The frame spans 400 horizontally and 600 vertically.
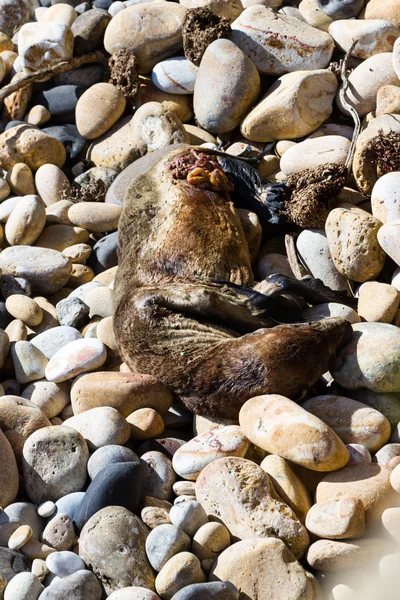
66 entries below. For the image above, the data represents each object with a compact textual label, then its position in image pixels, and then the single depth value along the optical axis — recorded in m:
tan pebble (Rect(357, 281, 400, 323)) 11.88
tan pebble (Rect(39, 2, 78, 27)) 19.10
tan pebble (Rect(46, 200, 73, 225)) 15.87
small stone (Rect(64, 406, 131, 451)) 10.73
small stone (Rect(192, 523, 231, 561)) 9.14
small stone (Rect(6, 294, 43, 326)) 13.60
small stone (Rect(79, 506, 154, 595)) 8.91
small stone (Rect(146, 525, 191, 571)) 8.95
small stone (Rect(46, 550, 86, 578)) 9.14
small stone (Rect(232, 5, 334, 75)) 15.95
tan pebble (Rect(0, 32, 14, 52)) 20.08
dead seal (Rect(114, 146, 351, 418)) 11.03
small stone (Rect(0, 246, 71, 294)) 14.45
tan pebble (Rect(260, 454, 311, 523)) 9.55
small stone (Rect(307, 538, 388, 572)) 8.80
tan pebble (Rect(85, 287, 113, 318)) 13.66
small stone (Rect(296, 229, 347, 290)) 13.38
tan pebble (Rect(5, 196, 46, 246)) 15.14
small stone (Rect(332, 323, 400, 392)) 10.79
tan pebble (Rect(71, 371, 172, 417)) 11.42
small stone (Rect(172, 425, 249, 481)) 10.21
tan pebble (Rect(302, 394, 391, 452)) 10.27
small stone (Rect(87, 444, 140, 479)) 10.35
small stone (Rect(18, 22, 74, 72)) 17.94
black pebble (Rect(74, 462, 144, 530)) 9.69
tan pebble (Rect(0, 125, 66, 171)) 17.11
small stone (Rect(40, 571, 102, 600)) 8.73
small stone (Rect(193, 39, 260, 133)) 15.73
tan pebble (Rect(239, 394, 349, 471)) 9.66
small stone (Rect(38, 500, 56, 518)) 10.05
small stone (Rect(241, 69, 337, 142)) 15.20
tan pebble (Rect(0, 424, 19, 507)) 10.23
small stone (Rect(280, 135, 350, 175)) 14.27
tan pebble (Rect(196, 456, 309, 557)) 9.19
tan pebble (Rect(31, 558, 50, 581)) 9.16
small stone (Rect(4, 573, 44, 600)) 8.87
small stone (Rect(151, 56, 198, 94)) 17.03
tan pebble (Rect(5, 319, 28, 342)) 13.21
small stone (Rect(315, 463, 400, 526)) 9.28
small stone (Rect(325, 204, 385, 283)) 12.60
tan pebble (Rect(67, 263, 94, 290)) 14.94
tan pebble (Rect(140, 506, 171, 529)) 9.52
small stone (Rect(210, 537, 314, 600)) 8.53
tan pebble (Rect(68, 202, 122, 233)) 15.47
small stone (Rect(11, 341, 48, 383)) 12.48
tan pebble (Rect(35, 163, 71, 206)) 16.59
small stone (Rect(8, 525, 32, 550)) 9.48
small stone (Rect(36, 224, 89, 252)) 15.43
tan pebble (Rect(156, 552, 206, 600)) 8.66
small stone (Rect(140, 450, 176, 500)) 10.29
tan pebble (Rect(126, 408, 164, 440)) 11.10
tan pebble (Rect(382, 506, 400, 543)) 8.99
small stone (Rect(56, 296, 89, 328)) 13.46
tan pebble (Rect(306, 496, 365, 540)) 8.94
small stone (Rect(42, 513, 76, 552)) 9.59
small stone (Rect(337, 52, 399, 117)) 14.91
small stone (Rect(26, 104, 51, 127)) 17.98
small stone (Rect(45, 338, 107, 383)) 12.07
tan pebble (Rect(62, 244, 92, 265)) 15.08
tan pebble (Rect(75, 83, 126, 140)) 17.14
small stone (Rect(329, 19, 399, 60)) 15.45
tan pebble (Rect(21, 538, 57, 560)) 9.48
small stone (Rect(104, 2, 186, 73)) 17.44
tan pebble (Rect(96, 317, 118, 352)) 12.73
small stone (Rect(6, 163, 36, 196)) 16.70
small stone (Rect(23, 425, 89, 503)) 10.37
